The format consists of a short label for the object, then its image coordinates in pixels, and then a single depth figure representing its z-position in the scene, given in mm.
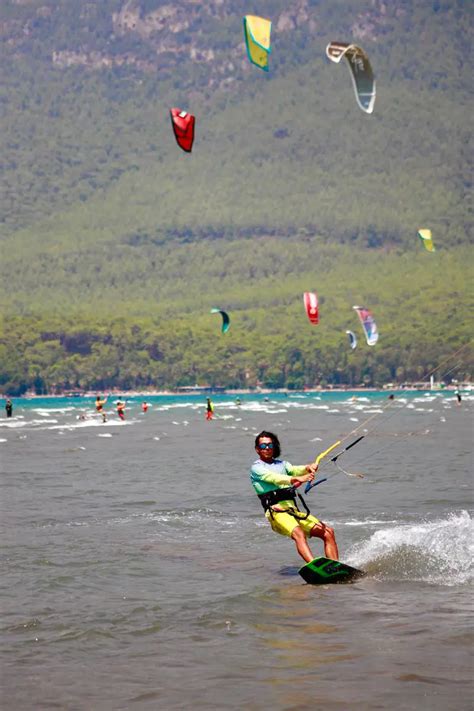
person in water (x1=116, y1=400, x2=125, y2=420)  80938
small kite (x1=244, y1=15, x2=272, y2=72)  29266
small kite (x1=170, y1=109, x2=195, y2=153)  32906
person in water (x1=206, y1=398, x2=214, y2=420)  81750
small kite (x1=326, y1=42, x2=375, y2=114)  26875
